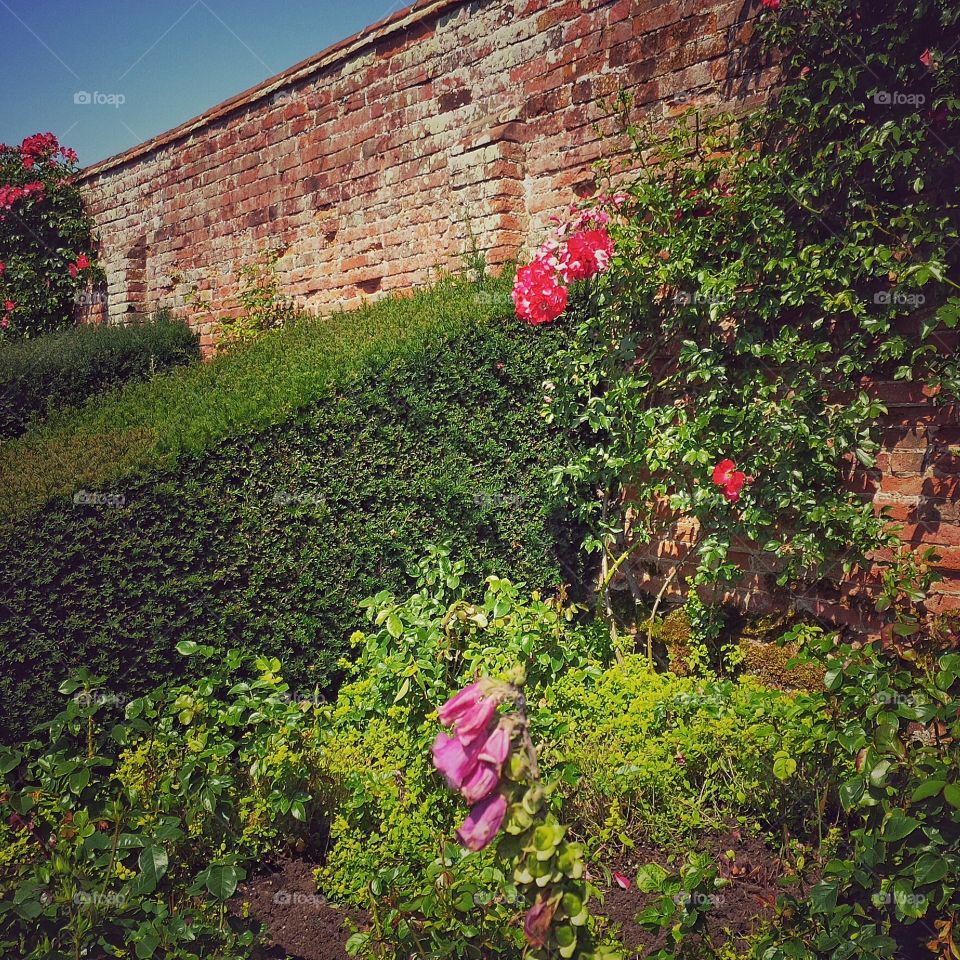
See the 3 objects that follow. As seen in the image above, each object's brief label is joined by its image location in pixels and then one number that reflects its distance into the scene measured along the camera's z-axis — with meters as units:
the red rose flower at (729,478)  3.78
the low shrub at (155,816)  2.12
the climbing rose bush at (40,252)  10.21
